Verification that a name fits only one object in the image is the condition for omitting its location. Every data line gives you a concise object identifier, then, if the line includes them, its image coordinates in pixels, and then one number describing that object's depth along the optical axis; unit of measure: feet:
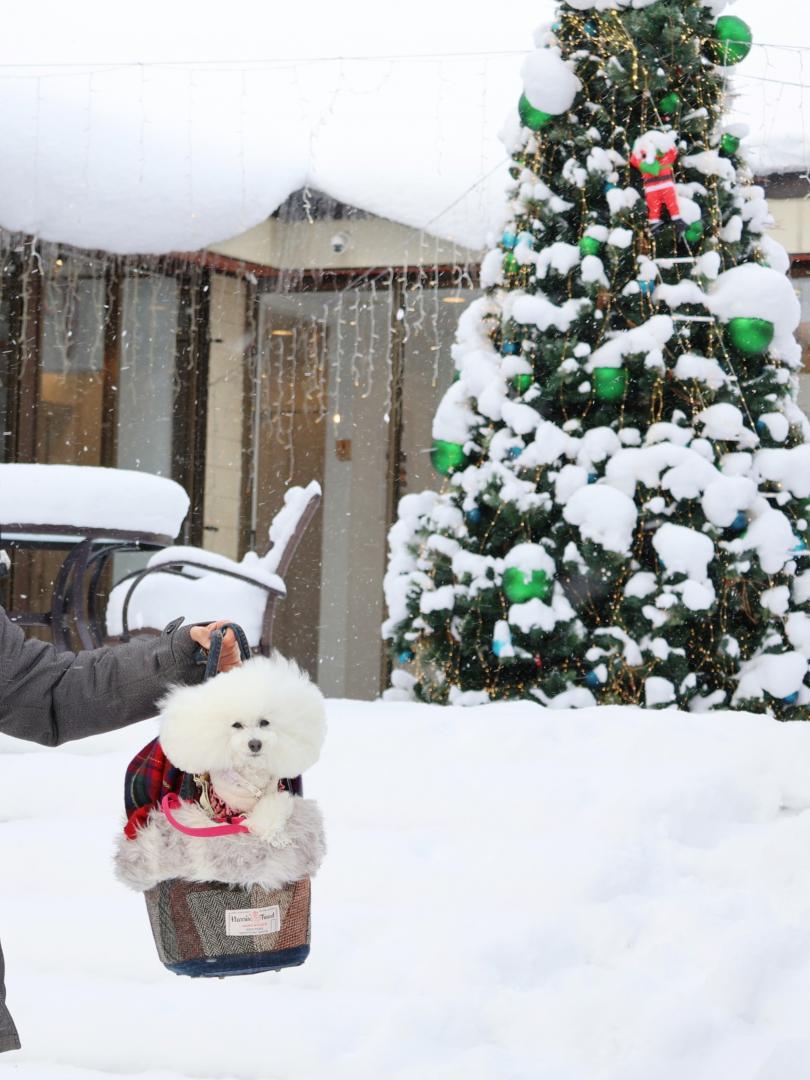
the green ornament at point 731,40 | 36.40
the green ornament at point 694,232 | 35.76
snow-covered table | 34.45
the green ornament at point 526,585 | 34.35
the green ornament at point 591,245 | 35.53
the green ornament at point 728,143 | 37.09
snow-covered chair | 35.40
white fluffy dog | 11.84
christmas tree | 34.06
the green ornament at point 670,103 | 36.11
